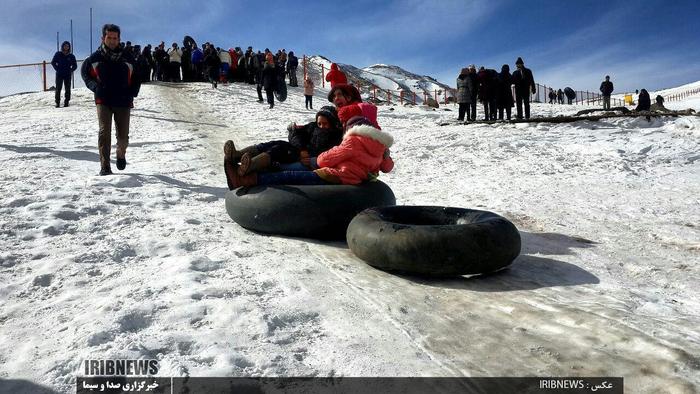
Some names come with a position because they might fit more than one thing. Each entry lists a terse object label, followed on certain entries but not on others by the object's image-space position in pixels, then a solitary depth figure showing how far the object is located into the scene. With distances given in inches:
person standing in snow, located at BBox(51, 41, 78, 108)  443.5
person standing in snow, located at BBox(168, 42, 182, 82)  796.1
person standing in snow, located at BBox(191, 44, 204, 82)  759.7
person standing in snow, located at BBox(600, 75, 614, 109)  715.4
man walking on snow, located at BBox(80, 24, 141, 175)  210.5
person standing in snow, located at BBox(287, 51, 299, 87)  853.2
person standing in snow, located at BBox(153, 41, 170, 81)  806.5
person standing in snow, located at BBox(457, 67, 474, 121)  479.8
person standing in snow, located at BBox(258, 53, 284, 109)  564.4
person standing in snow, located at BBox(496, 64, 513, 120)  450.6
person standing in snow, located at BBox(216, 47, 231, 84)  760.3
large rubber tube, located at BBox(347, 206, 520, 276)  112.9
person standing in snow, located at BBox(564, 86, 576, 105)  1230.9
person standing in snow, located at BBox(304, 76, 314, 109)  608.4
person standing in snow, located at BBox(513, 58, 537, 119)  452.4
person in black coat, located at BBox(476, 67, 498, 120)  457.4
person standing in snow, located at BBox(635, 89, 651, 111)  645.3
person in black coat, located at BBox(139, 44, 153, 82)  810.3
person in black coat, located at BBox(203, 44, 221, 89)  695.7
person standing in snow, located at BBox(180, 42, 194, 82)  818.2
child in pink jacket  151.0
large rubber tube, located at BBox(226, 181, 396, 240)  144.9
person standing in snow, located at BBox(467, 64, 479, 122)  479.8
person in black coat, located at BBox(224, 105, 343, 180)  159.6
